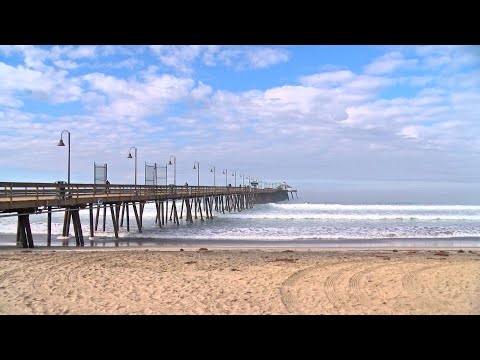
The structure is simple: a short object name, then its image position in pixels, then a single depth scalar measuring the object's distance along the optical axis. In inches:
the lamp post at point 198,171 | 1850.1
